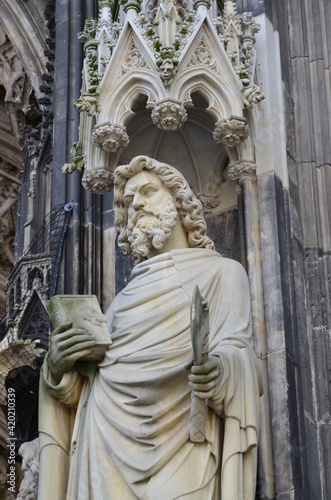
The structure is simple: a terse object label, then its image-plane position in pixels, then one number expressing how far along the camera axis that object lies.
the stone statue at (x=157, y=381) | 7.63
